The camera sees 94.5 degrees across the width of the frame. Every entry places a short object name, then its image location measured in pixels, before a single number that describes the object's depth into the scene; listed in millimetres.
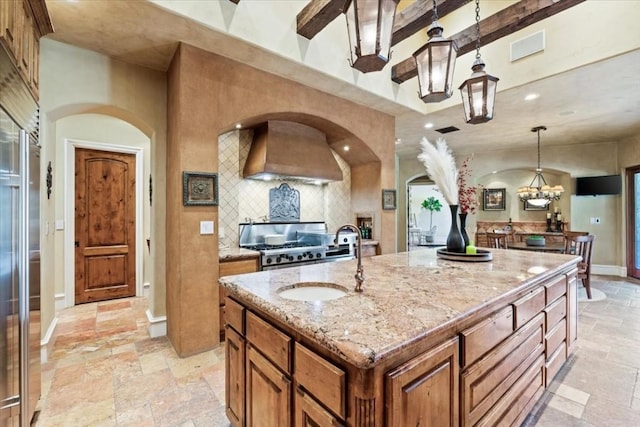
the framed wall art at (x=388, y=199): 4672
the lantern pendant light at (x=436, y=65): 1844
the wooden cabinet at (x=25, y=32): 1364
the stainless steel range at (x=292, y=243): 3543
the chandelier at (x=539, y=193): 6136
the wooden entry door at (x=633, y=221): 6035
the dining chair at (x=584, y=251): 4328
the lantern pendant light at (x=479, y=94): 2135
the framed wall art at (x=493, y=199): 8164
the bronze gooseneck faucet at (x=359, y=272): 1558
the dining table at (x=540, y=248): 4656
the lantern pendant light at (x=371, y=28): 1487
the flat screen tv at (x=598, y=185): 6184
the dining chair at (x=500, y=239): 5325
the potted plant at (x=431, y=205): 12461
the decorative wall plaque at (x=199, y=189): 2749
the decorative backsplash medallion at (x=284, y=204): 4430
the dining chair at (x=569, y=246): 4469
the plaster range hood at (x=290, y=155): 3753
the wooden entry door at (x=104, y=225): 4332
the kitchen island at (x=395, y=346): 978
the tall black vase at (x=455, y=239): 2621
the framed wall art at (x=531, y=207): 7614
